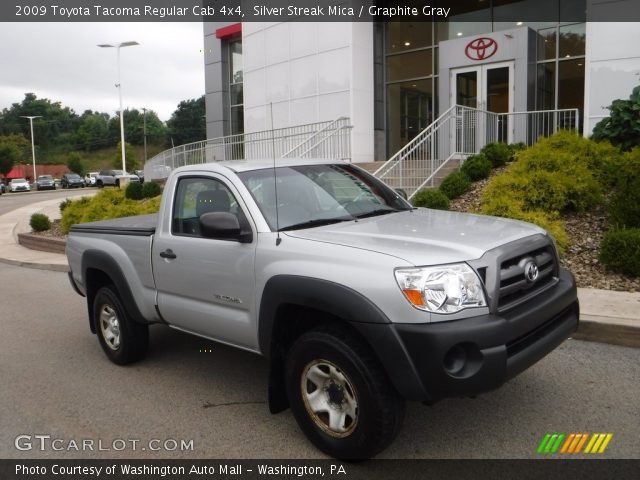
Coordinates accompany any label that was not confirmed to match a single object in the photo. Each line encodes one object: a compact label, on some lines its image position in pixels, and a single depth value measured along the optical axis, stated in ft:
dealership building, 47.65
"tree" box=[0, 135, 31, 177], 231.50
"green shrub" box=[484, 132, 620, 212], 29.99
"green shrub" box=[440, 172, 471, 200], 36.09
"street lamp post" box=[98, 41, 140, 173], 117.82
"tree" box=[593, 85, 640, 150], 34.91
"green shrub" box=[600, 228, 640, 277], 23.16
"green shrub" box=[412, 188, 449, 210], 33.09
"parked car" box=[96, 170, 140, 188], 190.49
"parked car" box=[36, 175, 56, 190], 198.08
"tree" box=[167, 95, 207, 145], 328.43
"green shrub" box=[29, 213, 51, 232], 54.44
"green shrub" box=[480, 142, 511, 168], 40.19
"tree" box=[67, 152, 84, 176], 298.99
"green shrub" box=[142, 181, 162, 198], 63.98
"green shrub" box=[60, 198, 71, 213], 56.04
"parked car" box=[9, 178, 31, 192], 188.24
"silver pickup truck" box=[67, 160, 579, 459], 10.44
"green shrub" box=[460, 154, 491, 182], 38.19
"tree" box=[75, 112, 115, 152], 440.04
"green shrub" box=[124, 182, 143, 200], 62.80
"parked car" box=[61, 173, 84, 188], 208.33
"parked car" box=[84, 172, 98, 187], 213.58
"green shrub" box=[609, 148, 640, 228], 25.90
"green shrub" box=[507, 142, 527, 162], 41.29
